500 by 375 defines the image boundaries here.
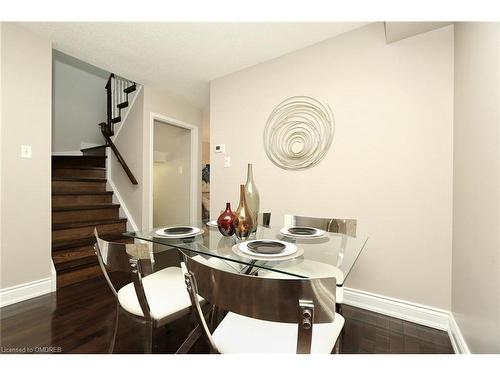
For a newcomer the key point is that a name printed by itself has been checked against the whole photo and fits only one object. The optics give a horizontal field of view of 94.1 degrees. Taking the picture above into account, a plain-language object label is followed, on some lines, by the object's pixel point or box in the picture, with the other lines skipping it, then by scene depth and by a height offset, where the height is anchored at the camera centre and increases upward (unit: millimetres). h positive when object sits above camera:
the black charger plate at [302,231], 1446 -282
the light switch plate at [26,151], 1952 +288
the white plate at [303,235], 1380 -288
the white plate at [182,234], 1369 -290
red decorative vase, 1330 -204
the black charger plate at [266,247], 1053 -289
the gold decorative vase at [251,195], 1472 -53
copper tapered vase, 1318 -200
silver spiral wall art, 2031 +502
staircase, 2358 -251
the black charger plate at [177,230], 1471 -287
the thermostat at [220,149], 2723 +446
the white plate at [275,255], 977 -287
